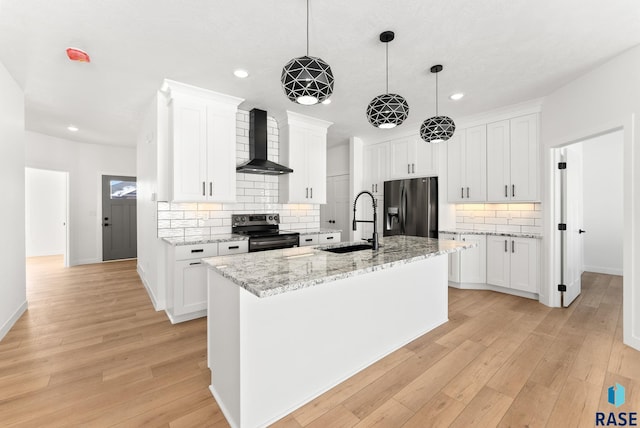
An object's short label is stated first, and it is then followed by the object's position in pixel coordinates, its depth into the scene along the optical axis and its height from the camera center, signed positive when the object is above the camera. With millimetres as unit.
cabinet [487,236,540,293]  3804 -741
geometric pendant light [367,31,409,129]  2057 +775
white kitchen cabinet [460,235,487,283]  4277 -782
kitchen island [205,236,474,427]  1546 -737
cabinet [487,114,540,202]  3770 +747
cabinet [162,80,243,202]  3277 +880
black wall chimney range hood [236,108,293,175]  3947 +1033
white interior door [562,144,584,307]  3666 -104
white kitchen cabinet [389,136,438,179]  4688 +967
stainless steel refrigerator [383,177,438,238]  4621 +93
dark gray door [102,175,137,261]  6645 -68
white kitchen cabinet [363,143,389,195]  5352 +920
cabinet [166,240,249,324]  3053 -760
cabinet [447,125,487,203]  4246 +744
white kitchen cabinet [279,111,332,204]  4324 +908
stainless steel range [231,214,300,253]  3602 -268
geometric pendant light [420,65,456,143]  2518 +773
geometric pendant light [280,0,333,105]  1585 +787
